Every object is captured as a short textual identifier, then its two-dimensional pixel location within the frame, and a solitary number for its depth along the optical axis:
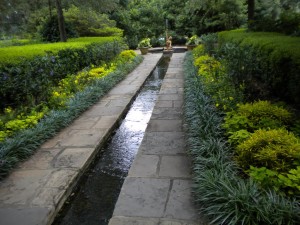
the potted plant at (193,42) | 15.97
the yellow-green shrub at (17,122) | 4.26
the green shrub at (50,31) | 11.73
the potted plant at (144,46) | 15.94
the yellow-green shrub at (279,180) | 2.51
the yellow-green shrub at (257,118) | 3.75
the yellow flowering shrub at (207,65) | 7.01
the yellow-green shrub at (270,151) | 2.83
